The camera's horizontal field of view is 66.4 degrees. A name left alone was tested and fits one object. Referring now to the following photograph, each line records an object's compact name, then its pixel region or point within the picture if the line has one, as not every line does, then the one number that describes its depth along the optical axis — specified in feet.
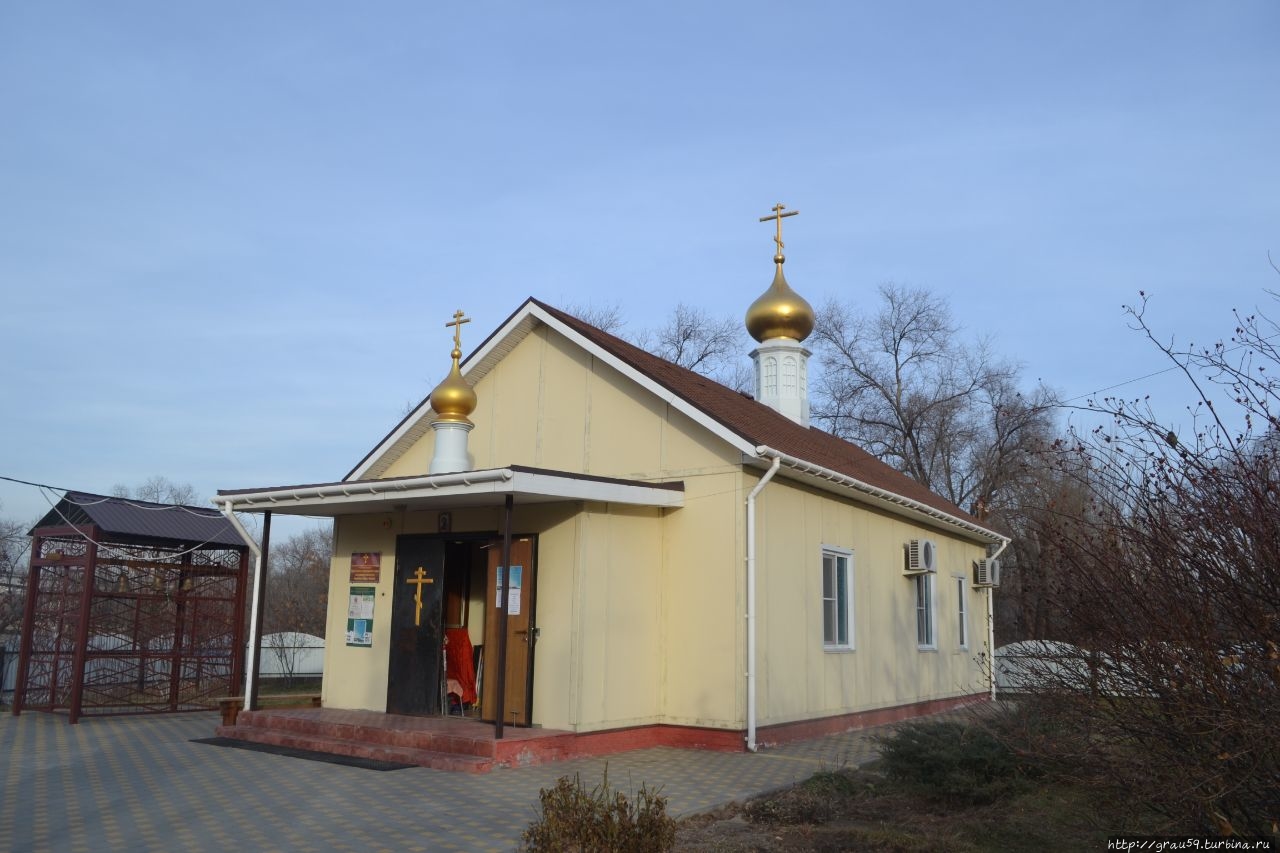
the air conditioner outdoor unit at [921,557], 50.44
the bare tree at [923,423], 110.93
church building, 36.24
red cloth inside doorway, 40.06
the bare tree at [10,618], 54.03
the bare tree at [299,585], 114.06
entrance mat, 32.68
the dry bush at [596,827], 16.35
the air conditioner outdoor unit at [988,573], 62.34
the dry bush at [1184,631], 13.61
